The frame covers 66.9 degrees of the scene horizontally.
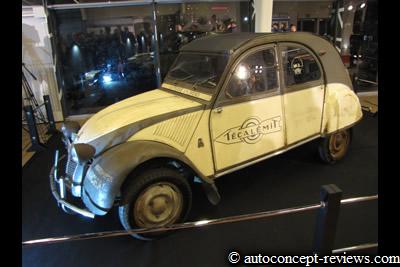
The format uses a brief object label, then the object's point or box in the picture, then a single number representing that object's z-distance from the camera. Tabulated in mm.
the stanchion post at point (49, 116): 5730
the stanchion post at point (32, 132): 4809
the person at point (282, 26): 7675
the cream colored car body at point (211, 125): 2510
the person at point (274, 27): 7632
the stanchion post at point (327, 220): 1794
